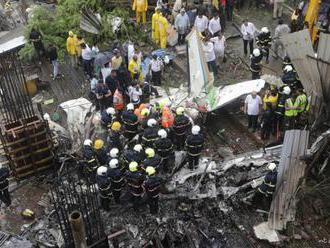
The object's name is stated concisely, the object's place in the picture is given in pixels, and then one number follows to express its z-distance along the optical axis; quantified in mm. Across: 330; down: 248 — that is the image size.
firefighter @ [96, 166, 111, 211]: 13305
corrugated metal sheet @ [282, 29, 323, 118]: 14328
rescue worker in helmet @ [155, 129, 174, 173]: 14302
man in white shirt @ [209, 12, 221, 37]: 19328
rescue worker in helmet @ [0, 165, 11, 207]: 13859
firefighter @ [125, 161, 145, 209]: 13203
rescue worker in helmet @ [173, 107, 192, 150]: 15023
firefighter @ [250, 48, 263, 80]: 16984
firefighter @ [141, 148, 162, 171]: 13555
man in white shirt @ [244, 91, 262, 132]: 15469
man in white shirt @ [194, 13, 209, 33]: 19547
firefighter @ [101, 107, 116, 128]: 15688
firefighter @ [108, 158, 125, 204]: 13398
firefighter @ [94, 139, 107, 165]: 14375
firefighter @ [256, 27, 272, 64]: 17781
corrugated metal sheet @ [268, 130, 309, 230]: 13000
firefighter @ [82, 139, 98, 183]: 14086
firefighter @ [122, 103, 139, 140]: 15266
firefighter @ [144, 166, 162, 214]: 13008
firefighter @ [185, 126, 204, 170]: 14250
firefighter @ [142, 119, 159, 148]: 14578
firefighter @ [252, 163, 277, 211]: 12977
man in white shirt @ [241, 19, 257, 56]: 18625
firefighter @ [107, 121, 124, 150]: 15077
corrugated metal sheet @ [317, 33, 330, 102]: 13922
